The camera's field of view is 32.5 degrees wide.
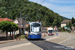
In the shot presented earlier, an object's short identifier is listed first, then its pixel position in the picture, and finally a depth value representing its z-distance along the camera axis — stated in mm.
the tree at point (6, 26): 32703
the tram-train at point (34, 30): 24469
